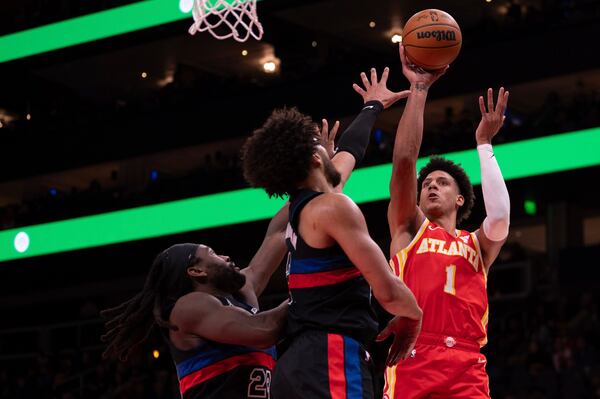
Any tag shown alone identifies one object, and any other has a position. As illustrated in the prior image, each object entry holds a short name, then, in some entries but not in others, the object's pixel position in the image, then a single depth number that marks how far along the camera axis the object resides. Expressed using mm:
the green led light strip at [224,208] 13195
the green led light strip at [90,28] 16266
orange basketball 4828
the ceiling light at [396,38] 20111
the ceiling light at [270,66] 21864
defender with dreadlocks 4148
